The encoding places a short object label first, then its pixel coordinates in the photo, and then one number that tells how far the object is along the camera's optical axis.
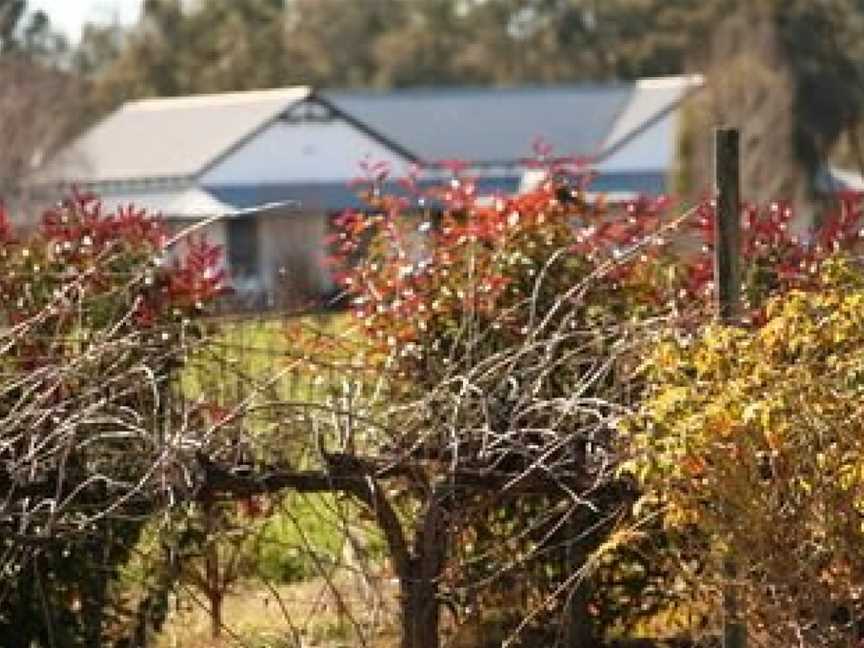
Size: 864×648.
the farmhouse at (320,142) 88.10
